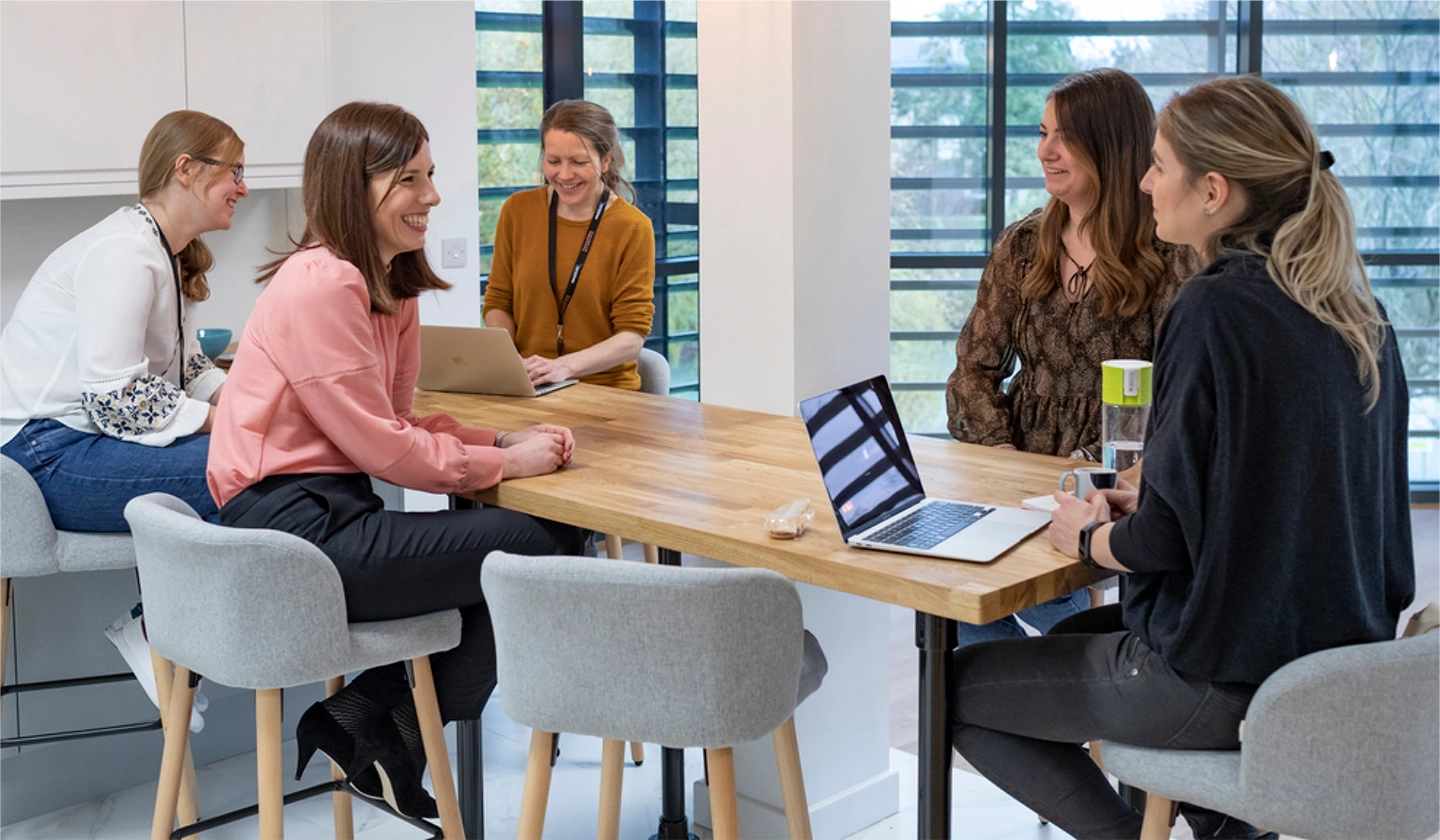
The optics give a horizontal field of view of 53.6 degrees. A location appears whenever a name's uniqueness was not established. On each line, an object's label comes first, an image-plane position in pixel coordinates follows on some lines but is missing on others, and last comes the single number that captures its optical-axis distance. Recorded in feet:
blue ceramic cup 12.25
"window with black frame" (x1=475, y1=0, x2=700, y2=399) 16.75
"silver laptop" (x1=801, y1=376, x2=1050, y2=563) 6.42
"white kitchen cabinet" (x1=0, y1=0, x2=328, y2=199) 11.85
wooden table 6.03
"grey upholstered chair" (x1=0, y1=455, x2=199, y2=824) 8.68
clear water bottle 7.05
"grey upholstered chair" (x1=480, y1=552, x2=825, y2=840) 5.97
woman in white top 9.09
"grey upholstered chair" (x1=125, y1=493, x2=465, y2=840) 6.98
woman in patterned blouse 8.63
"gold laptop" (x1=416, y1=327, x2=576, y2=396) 9.88
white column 9.10
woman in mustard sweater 12.16
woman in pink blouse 7.44
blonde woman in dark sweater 5.64
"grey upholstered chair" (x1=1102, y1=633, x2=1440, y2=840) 5.44
